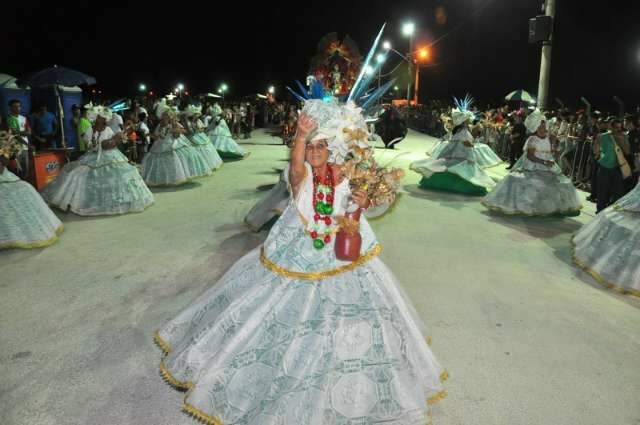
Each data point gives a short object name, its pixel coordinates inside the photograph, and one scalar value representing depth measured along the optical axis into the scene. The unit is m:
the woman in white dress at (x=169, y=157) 12.13
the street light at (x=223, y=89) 52.50
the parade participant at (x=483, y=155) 15.82
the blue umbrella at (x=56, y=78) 11.48
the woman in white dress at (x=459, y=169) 11.86
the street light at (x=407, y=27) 26.62
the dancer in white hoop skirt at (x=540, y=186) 9.30
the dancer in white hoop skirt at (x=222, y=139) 17.47
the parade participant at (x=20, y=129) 9.93
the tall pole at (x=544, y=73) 12.12
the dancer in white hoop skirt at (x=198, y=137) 14.26
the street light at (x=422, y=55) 34.41
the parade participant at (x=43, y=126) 13.07
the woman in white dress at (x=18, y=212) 6.87
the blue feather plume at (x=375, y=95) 3.19
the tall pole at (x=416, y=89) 42.69
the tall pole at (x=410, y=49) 31.08
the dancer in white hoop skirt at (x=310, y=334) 2.91
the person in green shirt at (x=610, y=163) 8.60
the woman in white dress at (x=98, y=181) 9.03
